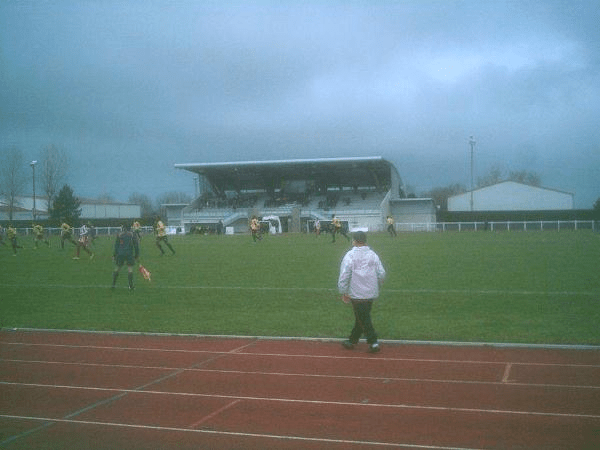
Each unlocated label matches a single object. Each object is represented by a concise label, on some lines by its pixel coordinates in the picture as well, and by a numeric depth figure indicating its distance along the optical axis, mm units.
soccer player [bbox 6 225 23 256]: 31688
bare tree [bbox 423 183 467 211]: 115775
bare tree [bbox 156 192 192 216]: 115969
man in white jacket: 8625
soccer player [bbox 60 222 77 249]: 31250
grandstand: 69875
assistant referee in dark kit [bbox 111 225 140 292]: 15727
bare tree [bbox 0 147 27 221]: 61059
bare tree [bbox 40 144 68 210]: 65638
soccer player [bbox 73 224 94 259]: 27091
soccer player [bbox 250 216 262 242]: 39969
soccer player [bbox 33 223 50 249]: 39138
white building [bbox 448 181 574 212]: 74250
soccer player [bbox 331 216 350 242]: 37594
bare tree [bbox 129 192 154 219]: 108150
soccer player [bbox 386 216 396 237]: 43181
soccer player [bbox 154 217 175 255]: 28359
